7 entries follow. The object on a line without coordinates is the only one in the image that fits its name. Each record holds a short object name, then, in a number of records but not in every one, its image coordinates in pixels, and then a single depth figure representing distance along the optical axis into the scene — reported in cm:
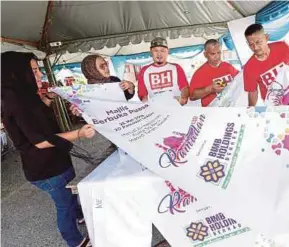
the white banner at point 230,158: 149
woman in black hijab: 171
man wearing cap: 270
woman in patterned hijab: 219
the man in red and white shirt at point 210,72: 281
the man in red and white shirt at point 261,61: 226
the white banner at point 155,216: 158
